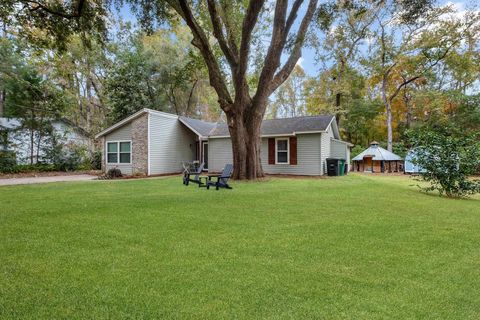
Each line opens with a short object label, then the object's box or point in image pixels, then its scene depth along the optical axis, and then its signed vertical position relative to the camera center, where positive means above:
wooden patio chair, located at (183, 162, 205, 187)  10.59 -0.61
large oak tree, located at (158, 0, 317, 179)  11.06 +4.20
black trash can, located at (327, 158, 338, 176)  14.85 -0.23
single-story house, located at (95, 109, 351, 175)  15.35 +1.10
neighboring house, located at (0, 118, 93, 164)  17.16 +1.65
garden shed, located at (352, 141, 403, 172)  19.38 +0.18
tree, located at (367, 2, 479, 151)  19.83 +8.74
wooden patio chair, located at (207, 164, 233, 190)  9.55 -0.57
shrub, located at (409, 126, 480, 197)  8.38 +0.07
